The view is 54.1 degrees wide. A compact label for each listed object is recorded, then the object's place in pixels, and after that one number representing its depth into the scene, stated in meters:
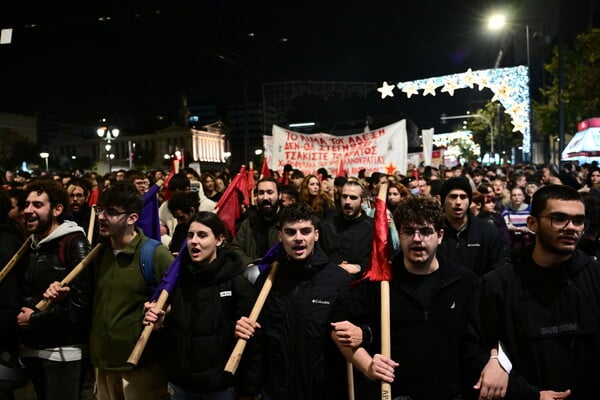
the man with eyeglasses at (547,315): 3.00
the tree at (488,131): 49.10
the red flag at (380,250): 3.51
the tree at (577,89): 23.83
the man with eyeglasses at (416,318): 3.30
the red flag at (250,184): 11.29
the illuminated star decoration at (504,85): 16.25
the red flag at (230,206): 8.26
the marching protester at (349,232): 5.93
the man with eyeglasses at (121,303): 4.19
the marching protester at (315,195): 8.52
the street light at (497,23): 16.85
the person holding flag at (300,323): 3.79
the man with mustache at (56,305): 4.38
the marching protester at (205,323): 3.90
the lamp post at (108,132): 28.32
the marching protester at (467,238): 5.32
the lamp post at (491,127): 52.88
